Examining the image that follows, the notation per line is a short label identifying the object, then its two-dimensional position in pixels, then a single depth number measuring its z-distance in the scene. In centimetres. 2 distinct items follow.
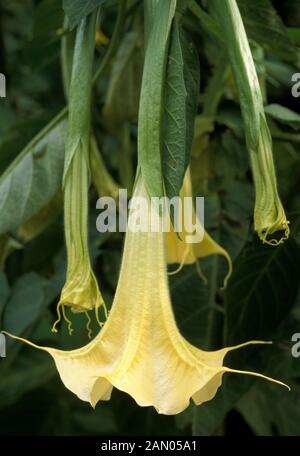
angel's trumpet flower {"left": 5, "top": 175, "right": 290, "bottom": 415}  68
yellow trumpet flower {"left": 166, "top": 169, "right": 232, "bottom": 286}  82
